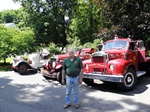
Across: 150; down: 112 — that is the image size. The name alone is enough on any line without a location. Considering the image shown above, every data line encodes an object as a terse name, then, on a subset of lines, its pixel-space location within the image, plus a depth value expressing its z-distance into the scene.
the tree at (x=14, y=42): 8.76
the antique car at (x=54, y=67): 5.33
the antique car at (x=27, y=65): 7.01
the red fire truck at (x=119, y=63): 4.22
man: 3.20
